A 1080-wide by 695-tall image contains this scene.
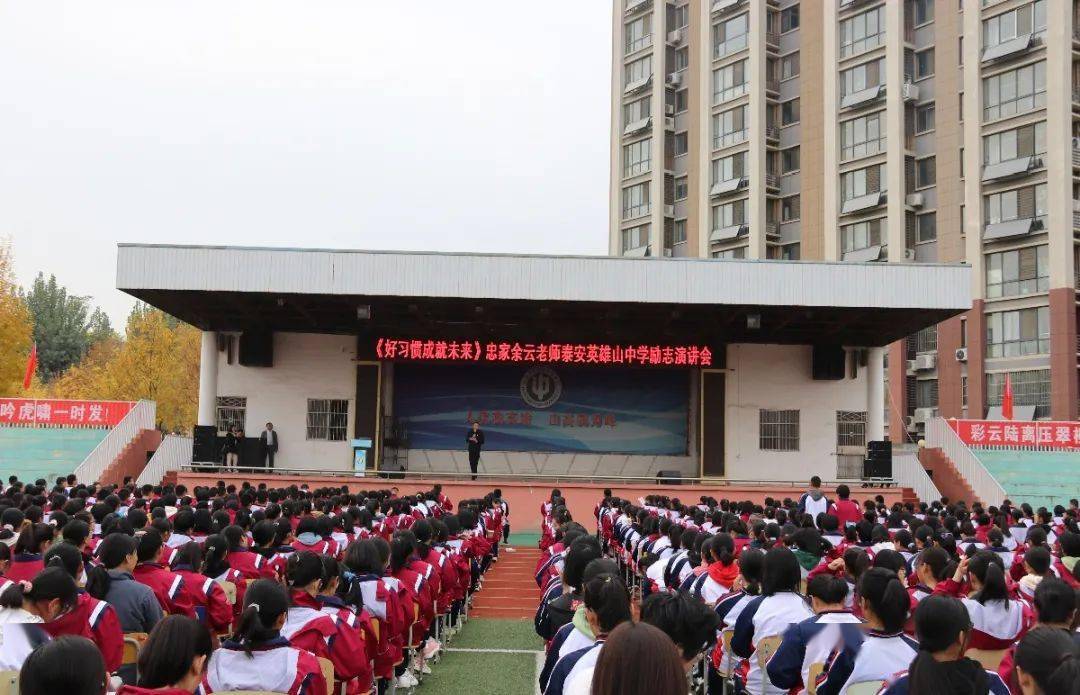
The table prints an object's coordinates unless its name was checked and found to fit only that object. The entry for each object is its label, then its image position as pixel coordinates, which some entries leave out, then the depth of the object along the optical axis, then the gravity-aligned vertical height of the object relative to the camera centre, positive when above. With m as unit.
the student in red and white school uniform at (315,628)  4.63 -1.05
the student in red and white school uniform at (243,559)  6.64 -1.05
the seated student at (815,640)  4.27 -1.00
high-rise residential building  33.31 +10.94
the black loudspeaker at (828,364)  21.81 +1.23
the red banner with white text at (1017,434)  21.08 -0.27
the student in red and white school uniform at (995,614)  5.22 -1.05
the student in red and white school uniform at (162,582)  5.46 -1.00
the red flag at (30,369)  26.37 +0.99
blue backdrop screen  22.56 +0.07
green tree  60.88 +4.99
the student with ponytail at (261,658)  3.82 -1.00
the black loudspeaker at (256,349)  21.42 +1.32
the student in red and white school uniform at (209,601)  5.54 -1.11
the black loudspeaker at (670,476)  20.11 -1.32
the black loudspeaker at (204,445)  19.84 -0.77
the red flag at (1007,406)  28.84 +0.45
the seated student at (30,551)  5.89 -0.94
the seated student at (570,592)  4.88 -0.94
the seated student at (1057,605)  4.24 -0.80
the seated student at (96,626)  4.26 -0.98
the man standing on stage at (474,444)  20.22 -0.67
